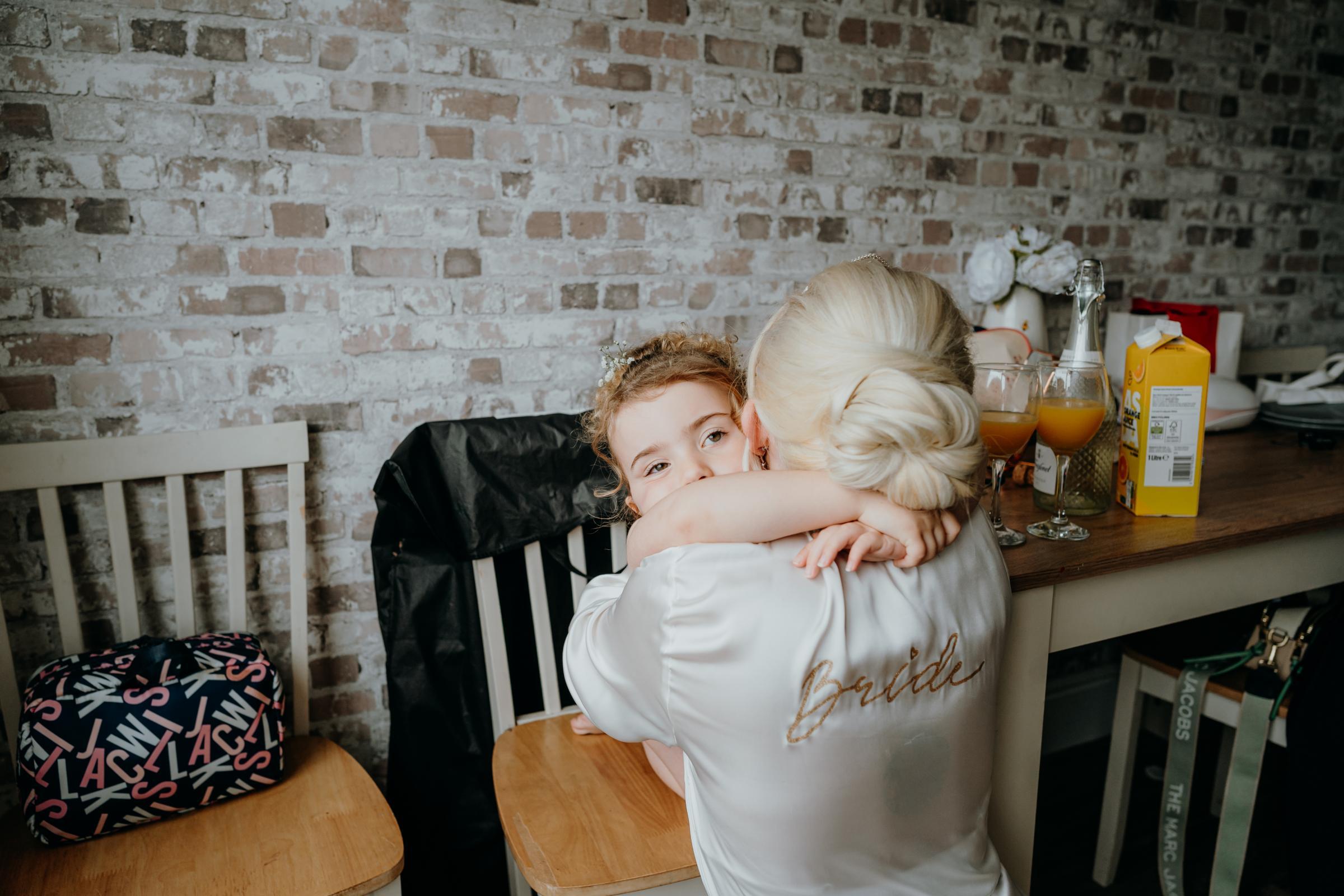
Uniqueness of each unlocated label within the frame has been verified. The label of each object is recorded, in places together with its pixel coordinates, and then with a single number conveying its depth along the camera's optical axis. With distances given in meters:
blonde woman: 0.81
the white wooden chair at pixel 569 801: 1.13
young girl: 0.87
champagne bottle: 1.36
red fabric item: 2.21
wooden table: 1.21
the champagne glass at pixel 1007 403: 1.21
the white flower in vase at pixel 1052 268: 2.03
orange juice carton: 1.33
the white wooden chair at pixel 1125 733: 1.84
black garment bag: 1.54
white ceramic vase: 2.09
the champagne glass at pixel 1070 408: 1.26
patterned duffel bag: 1.22
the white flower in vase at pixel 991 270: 2.05
